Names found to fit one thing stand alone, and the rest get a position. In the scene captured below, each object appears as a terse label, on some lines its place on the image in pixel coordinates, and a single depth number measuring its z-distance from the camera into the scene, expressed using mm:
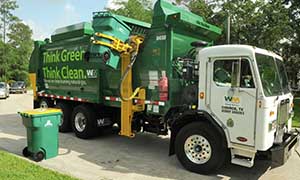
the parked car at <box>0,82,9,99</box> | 25062
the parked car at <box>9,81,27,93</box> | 35844
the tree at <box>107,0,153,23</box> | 28259
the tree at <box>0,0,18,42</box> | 55875
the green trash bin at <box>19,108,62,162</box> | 6391
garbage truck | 5273
